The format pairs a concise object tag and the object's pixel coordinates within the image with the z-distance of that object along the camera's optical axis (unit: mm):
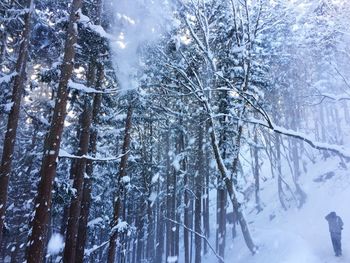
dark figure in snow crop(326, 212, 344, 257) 14859
